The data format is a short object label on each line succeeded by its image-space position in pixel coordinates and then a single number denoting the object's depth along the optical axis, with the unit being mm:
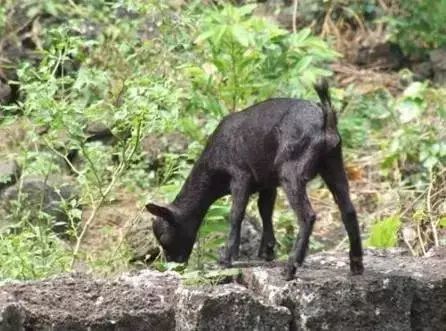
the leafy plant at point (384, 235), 15886
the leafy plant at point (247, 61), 17453
